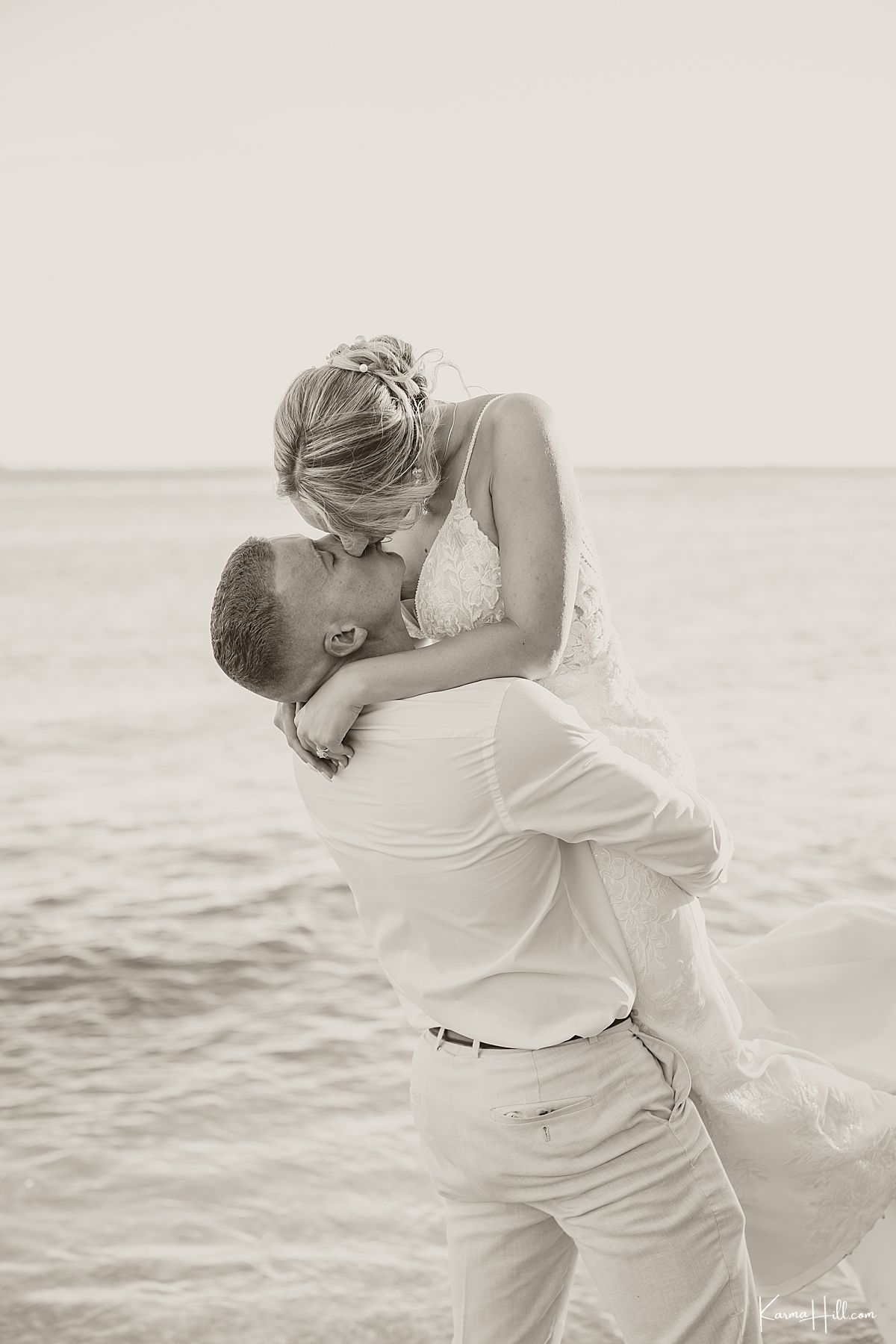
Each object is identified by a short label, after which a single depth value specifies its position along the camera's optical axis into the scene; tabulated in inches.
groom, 73.5
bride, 78.4
